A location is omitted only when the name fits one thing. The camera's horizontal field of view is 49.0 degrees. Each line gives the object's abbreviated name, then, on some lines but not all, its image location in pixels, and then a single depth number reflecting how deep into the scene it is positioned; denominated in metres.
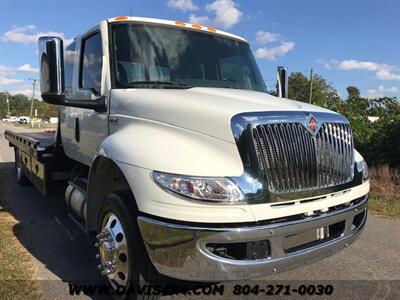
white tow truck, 3.06
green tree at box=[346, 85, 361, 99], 77.94
